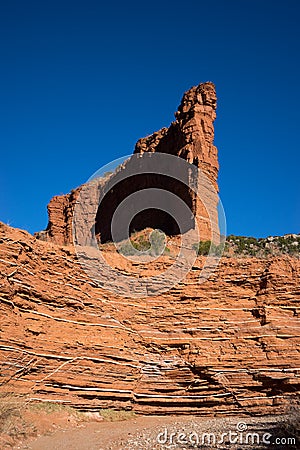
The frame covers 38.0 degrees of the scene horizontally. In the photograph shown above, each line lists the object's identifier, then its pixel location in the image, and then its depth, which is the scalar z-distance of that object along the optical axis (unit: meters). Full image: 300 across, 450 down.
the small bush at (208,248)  18.32
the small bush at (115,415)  11.17
